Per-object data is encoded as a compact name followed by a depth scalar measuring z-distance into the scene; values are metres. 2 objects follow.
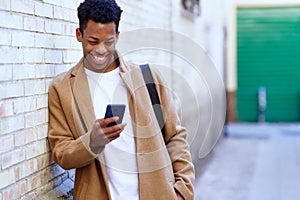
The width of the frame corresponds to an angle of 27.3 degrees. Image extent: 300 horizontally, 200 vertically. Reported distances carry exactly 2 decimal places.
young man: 2.82
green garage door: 16.27
